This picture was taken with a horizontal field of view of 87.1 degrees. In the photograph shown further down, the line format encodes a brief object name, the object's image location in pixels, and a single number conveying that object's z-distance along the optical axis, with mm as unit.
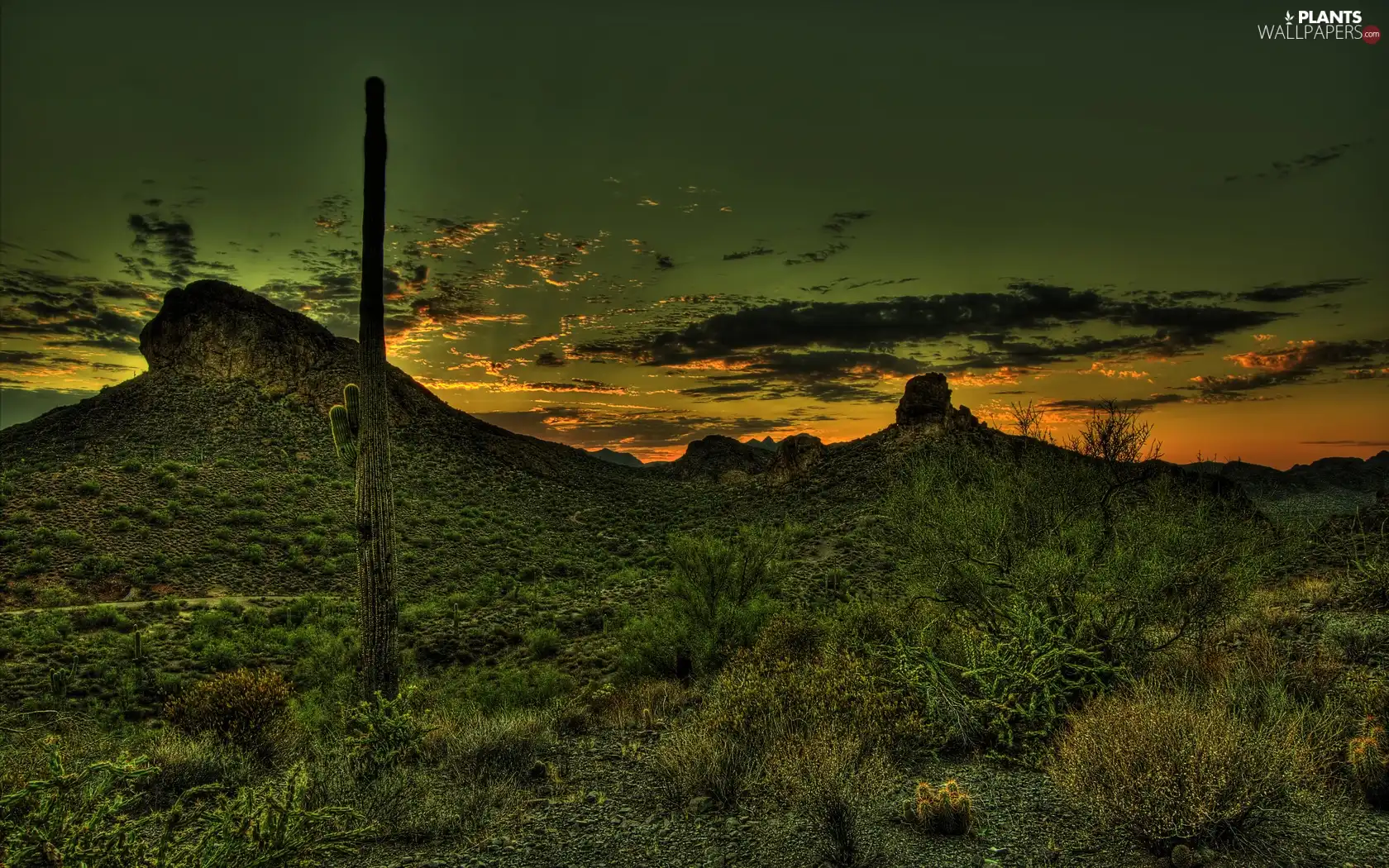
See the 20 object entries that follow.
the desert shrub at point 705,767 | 7059
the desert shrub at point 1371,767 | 5879
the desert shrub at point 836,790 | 5707
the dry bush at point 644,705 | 10508
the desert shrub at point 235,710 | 9398
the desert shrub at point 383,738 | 8102
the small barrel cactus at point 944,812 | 5984
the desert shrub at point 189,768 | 7863
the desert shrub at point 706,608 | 15500
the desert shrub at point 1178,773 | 5184
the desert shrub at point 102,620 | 21062
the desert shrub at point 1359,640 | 10039
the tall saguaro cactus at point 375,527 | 9703
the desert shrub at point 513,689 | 14296
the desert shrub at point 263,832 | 4926
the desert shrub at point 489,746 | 8062
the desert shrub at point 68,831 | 4348
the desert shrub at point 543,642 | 20469
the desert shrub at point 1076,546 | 9594
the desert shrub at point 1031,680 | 8102
